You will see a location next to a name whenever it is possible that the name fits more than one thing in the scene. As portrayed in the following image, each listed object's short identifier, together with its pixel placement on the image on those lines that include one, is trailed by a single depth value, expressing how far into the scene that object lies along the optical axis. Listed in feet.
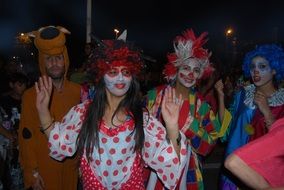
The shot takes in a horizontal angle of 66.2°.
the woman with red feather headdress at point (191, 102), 6.71
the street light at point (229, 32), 55.94
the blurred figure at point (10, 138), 7.35
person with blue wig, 6.59
